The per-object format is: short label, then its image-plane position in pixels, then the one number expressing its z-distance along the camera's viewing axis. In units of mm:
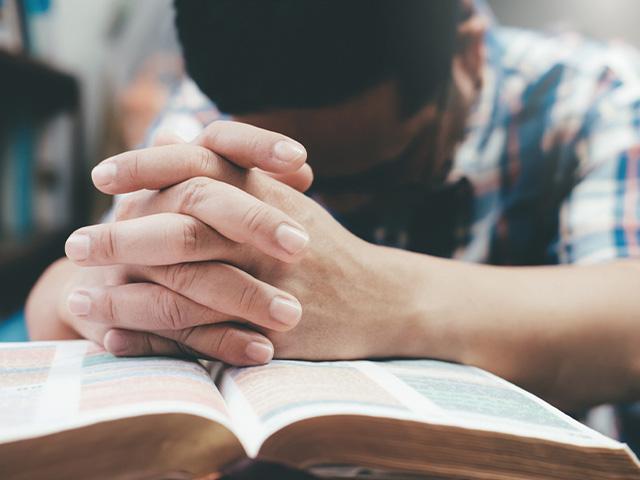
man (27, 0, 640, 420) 385
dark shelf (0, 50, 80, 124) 1187
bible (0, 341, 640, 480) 239
